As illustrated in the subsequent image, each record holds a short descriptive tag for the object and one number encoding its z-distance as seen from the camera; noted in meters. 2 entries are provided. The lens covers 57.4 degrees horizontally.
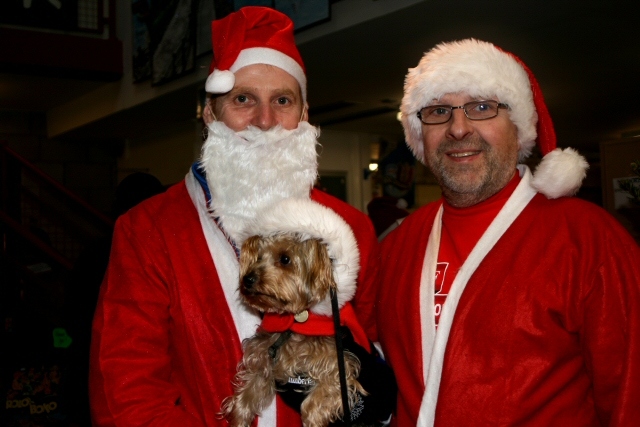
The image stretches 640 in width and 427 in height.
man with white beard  1.72
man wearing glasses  1.70
